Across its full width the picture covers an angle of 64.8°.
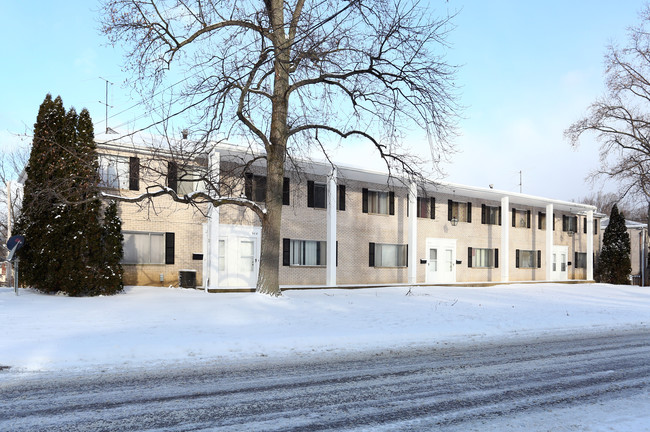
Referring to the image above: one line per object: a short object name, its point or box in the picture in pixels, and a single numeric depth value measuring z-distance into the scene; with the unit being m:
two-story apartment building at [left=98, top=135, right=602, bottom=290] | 20.94
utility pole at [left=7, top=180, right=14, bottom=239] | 34.61
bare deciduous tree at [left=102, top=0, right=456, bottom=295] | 14.28
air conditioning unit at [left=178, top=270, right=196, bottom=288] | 20.88
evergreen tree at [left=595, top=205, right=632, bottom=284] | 40.59
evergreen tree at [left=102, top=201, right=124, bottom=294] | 17.28
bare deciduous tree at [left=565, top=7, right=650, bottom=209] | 31.91
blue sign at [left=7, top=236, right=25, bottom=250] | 16.27
